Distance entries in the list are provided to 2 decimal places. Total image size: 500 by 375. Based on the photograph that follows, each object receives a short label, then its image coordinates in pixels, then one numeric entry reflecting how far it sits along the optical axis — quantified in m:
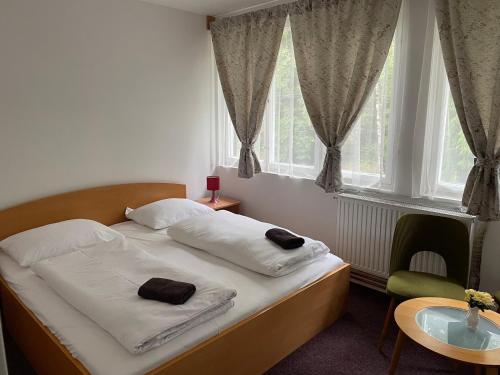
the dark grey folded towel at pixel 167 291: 1.72
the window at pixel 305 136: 2.67
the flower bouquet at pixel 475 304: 1.65
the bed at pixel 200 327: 1.57
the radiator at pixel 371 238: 2.54
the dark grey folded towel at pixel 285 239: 2.36
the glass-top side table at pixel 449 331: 1.58
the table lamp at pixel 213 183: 3.71
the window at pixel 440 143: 2.39
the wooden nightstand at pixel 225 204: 3.62
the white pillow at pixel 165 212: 3.02
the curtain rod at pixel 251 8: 3.15
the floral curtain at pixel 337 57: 2.51
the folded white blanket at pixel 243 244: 2.22
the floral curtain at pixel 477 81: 2.09
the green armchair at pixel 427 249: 2.14
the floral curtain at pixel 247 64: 3.16
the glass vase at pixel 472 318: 1.72
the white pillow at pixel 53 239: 2.34
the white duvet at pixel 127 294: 1.56
